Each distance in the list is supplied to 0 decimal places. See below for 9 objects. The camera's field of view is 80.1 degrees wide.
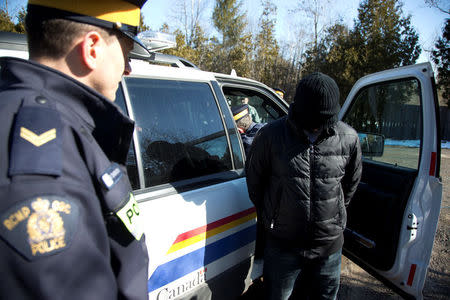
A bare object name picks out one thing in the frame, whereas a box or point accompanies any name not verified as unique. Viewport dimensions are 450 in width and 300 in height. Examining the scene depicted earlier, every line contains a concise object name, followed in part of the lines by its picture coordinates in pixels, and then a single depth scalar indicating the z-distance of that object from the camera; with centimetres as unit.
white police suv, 143
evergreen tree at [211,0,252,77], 1750
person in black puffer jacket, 158
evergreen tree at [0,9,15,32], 914
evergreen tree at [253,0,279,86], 1795
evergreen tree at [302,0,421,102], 1534
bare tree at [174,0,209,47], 2281
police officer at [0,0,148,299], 52
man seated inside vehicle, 280
